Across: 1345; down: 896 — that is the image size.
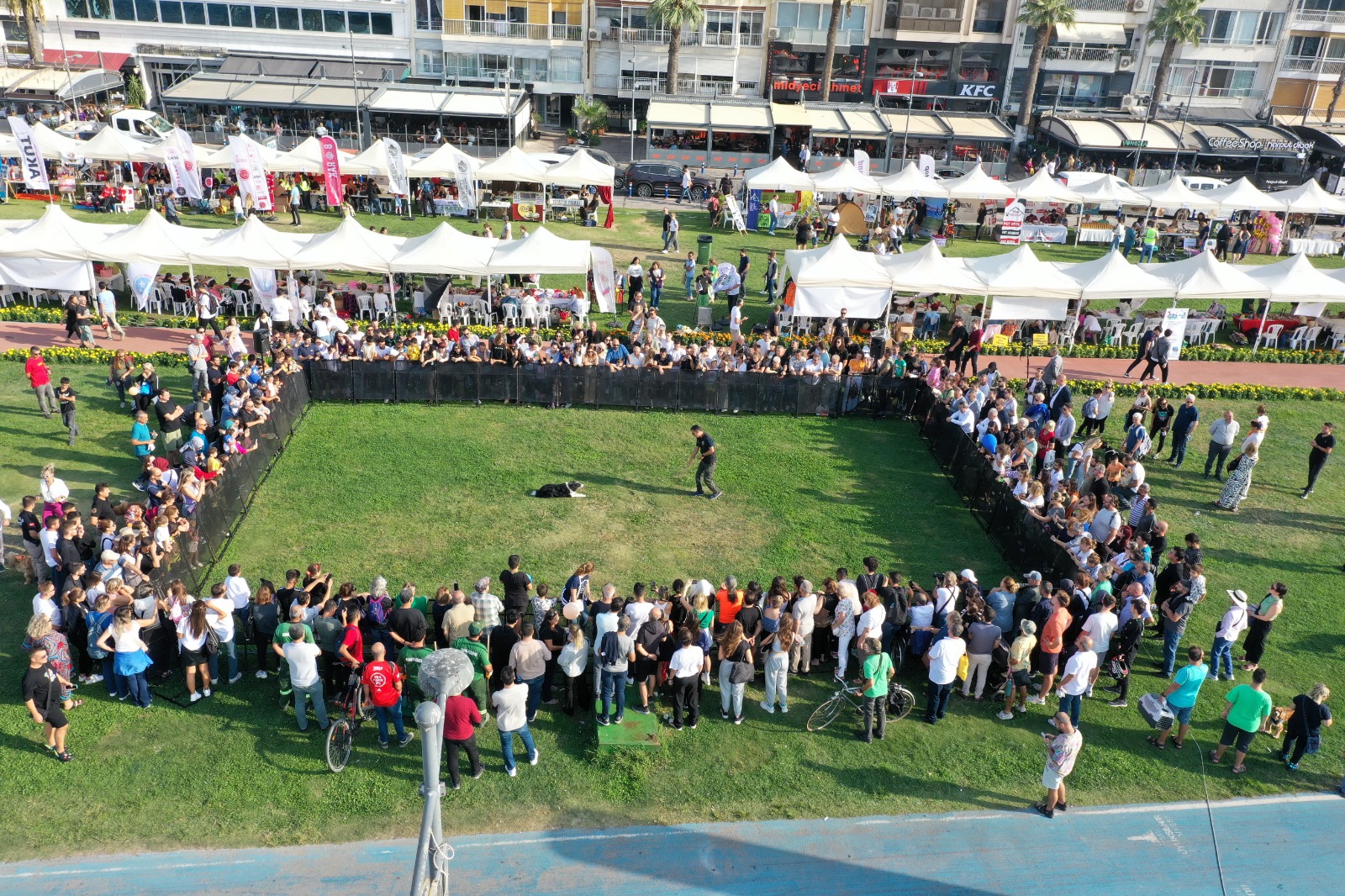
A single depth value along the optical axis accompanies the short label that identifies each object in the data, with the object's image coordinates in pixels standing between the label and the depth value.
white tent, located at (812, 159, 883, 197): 30.92
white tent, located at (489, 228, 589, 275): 21.98
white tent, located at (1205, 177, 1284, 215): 31.30
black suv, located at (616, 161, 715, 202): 36.47
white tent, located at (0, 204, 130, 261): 21.33
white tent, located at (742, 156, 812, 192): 31.52
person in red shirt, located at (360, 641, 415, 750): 9.62
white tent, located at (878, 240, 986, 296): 21.77
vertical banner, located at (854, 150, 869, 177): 34.75
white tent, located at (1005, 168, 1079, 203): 31.41
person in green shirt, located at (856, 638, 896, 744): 10.25
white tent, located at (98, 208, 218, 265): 21.59
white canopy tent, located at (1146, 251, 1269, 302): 22.16
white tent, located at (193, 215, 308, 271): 21.39
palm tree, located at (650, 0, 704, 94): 44.19
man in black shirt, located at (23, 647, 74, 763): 9.47
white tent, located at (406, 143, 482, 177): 30.67
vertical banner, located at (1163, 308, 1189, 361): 21.84
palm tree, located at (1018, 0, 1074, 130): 44.81
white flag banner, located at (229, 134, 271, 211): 28.53
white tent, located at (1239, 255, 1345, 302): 22.45
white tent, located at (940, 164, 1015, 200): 31.34
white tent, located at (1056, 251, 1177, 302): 21.97
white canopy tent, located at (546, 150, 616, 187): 30.73
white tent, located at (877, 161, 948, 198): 30.94
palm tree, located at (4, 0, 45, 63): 47.38
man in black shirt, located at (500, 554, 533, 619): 11.48
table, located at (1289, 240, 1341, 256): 32.50
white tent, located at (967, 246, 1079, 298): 21.95
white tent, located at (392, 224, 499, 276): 21.67
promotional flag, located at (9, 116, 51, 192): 27.38
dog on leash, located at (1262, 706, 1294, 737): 10.85
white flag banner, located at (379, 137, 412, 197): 29.28
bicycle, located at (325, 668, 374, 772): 9.74
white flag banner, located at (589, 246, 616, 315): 22.73
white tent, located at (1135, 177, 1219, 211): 31.23
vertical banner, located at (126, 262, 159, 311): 22.44
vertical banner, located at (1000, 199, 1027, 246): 32.06
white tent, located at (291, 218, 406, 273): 21.41
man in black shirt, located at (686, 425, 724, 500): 15.32
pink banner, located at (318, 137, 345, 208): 29.12
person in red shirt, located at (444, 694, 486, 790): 9.12
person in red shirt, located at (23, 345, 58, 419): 16.91
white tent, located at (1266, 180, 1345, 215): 31.22
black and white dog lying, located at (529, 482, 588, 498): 15.47
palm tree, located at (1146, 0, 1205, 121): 45.91
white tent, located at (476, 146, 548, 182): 30.73
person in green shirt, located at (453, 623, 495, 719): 9.74
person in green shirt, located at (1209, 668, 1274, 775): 9.90
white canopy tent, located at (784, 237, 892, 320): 21.80
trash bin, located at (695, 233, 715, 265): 28.18
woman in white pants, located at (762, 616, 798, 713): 10.61
